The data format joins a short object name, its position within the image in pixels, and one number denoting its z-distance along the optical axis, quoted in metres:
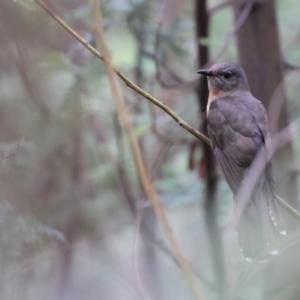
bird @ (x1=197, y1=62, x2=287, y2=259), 5.78
